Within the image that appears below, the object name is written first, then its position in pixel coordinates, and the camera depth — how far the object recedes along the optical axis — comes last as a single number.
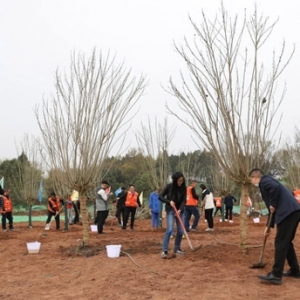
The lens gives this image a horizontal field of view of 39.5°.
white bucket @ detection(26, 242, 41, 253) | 8.54
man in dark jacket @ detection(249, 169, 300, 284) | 5.39
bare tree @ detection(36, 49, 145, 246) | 8.86
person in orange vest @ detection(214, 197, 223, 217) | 20.81
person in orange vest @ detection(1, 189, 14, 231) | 15.01
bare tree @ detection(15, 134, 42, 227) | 19.38
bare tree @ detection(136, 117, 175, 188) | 17.23
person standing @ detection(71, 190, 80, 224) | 18.46
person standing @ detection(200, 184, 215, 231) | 13.50
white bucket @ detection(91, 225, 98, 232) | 13.38
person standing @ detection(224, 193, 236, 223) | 19.11
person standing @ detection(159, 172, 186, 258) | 7.48
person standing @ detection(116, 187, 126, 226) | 15.51
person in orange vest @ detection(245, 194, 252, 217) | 20.83
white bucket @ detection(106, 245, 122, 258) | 7.51
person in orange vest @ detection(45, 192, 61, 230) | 14.90
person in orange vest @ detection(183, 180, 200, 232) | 12.65
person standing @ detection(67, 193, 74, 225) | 17.30
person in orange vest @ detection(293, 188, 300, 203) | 15.25
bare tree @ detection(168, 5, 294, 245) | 7.19
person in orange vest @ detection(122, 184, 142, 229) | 14.55
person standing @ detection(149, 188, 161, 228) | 15.31
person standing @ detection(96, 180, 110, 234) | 11.70
